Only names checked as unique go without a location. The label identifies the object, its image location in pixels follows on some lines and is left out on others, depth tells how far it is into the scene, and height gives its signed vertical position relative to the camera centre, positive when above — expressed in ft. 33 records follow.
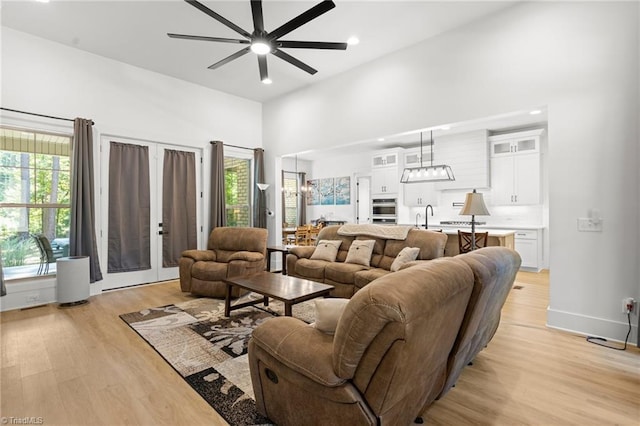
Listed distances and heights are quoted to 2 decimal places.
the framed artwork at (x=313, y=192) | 34.97 +1.99
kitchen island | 18.10 -1.89
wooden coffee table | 9.99 -2.70
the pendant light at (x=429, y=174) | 21.11 +2.38
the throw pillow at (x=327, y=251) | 15.75 -2.09
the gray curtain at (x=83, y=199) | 14.64 +0.62
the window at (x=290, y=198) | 33.88 +1.32
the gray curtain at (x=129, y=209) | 16.48 +0.14
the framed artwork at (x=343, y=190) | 32.45 +2.03
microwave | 26.37 -0.09
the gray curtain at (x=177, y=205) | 18.39 +0.36
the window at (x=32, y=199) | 13.66 +0.63
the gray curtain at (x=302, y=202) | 34.96 +0.88
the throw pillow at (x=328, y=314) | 5.63 -1.88
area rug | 6.98 -4.14
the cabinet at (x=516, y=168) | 20.93 +2.72
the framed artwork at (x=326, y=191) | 33.76 +2.00
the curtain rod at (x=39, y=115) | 13.35 +4.39
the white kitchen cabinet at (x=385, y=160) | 26.53 +4.26
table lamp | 14.16 +0.10
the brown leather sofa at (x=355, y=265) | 13.57 -2.54
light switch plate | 10.33 -0.60
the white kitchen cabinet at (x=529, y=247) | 20.59 -2.65
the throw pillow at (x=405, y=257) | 13.24 -2.05
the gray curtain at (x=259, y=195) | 22.02 +1.07
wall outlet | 9.73 -3.04
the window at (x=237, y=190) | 21.47 +1.44
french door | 16.37 +0.12
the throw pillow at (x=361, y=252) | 14.66 -2.03
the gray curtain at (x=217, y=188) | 19.81 +1.43
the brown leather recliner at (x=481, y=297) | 5.87 -1.83
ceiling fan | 9.30 +5.90
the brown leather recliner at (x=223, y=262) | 14.51 -2.48
